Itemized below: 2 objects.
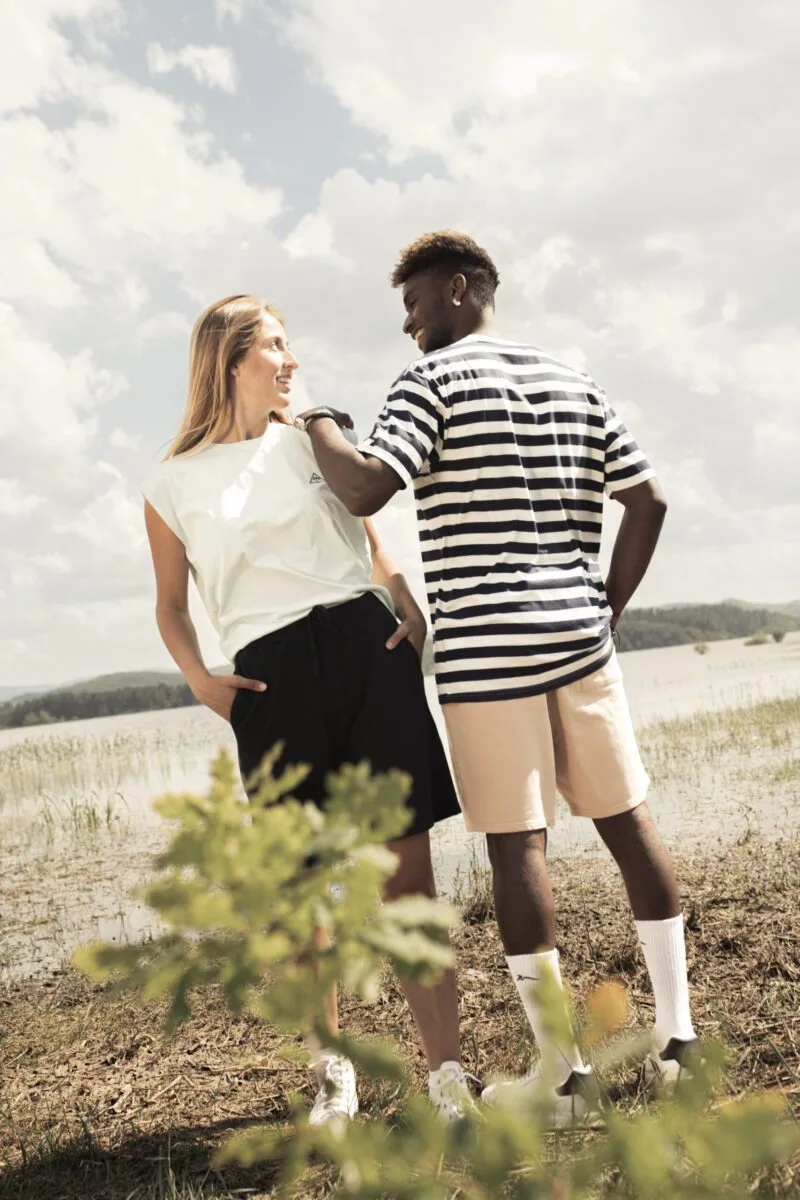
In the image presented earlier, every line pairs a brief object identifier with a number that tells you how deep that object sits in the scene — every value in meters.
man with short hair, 2.60
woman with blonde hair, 2.69
